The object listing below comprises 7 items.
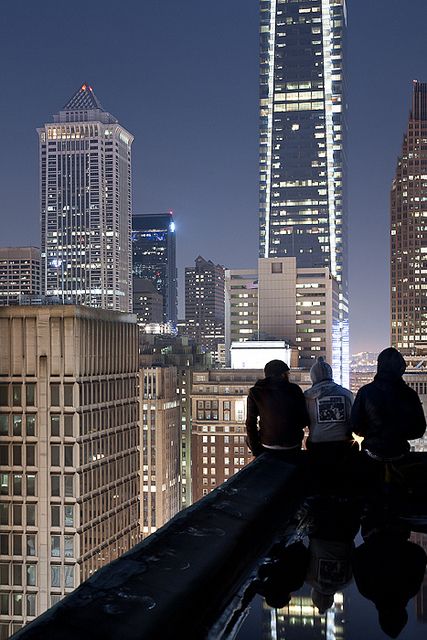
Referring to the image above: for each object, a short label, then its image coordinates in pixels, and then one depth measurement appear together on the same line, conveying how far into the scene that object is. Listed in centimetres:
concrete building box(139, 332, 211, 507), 13850
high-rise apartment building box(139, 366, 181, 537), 12481
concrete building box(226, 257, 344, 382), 17425
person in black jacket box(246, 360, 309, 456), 982
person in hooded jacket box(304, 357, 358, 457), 973
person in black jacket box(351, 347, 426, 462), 881
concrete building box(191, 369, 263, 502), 12212
